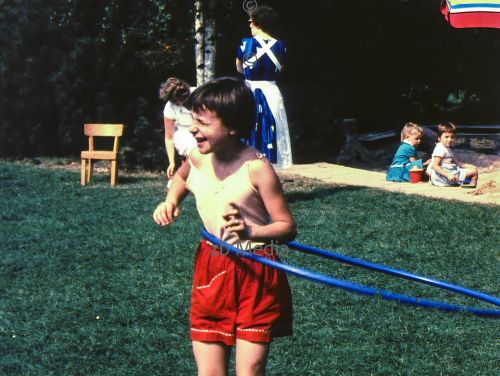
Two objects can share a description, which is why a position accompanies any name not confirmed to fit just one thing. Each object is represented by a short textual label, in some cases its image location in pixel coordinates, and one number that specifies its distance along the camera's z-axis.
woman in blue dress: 8.85
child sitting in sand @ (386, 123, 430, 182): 11.73
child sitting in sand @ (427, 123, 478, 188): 11.07
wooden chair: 11.58
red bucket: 11.55
